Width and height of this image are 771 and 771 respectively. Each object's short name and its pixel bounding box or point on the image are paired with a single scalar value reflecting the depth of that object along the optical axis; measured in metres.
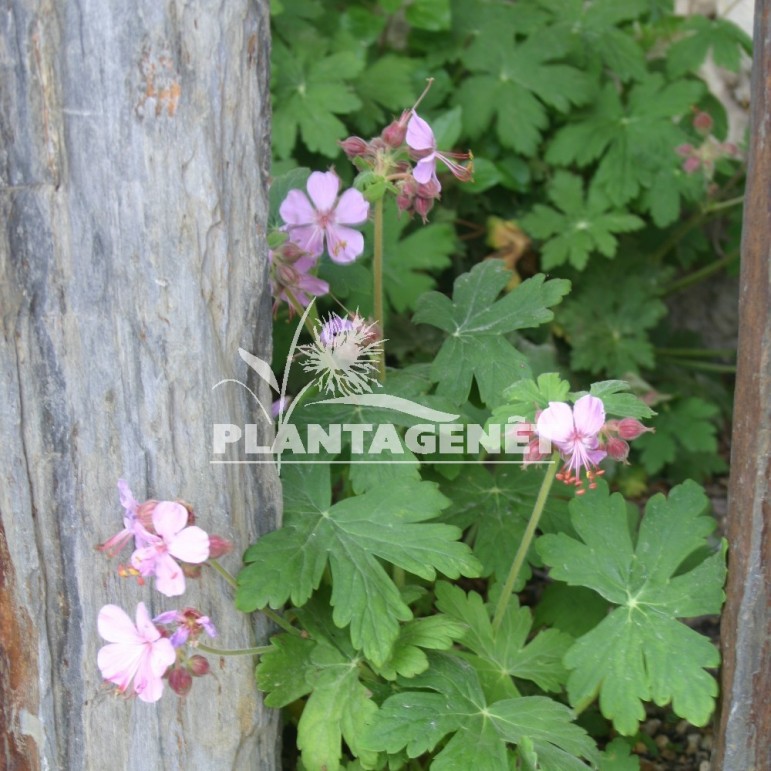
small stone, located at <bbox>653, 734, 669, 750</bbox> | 1.10
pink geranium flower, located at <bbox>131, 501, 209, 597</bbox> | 0.95
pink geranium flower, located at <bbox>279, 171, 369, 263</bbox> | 1.03
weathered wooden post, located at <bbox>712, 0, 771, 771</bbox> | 0.97
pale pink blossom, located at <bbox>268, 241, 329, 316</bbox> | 1.02
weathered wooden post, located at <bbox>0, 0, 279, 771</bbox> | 0.93
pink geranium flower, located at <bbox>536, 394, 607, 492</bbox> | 0.97
